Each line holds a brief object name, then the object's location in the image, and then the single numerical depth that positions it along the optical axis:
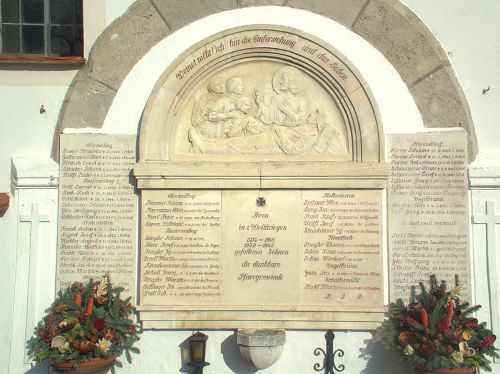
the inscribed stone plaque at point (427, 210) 6.69
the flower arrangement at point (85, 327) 6.20
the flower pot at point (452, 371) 6.02
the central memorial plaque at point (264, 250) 6.74
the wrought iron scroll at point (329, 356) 6.67
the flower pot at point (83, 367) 6.15
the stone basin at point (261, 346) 6.39
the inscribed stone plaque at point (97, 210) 6.84
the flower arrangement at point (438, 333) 6.04
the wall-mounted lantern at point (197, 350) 6.50
